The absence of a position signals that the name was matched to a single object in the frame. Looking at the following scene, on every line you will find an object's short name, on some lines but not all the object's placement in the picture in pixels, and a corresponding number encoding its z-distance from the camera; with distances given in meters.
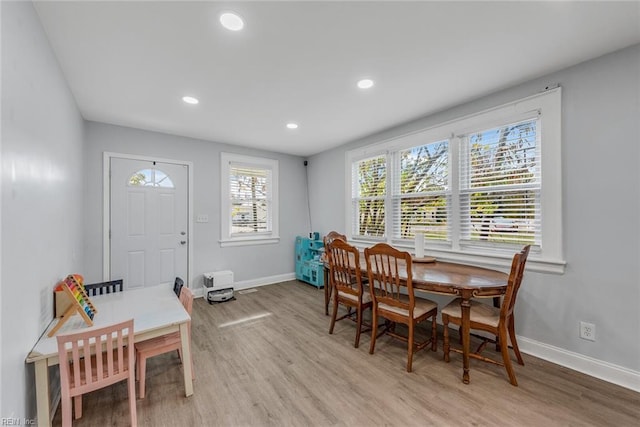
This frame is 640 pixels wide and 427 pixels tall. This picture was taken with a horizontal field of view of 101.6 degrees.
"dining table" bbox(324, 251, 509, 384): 2.03
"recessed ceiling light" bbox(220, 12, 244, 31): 1.63
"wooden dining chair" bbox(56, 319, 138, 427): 1.41
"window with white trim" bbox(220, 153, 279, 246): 4.45
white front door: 3.53
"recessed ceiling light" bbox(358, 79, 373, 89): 2.43
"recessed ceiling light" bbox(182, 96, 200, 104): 2.73
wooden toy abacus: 1.71
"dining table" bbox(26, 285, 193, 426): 1.44
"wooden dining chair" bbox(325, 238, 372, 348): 2.60
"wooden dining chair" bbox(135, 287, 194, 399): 1.87
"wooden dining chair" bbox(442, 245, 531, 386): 1.94
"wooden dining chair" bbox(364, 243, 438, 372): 2.18
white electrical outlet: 2.09
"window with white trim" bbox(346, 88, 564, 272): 2.32
